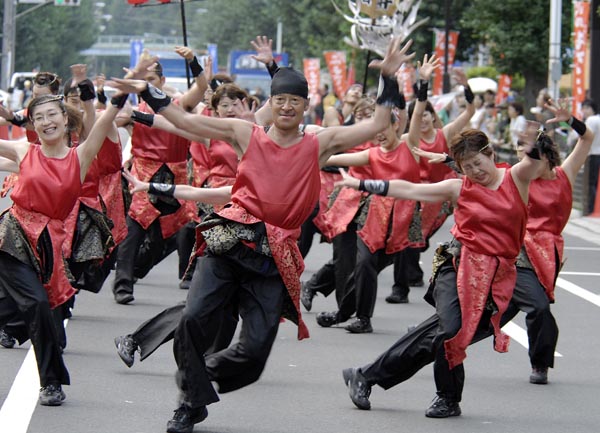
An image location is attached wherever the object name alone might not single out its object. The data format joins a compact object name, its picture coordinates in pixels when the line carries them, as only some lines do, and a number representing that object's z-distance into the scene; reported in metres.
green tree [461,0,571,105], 31.89
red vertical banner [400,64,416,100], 30.97
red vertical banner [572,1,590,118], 24.36
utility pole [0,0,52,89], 51.94
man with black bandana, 6.93
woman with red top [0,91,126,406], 7.55
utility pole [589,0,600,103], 24.19
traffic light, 53.56
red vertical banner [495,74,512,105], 36.44
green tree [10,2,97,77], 75.19
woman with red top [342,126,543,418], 7.62
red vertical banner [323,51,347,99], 44.81
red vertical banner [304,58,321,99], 48.03
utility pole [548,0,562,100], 25.05
